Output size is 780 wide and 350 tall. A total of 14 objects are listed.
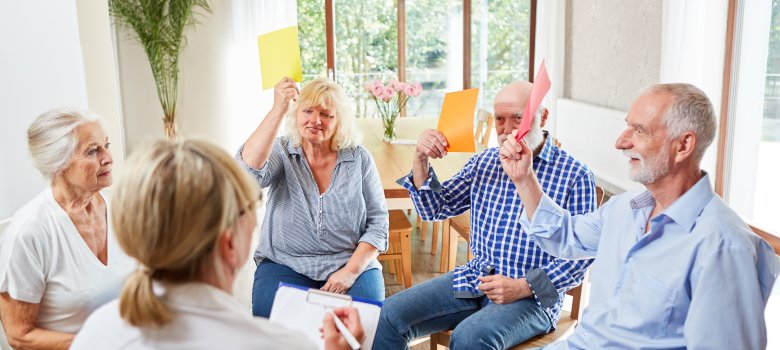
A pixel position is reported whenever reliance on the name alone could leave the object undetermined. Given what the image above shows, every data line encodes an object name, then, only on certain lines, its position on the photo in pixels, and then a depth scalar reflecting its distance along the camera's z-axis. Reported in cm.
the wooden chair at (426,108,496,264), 358
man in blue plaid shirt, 194
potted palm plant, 557
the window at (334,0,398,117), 704
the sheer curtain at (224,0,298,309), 618
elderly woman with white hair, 157
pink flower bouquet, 400
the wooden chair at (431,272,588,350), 201
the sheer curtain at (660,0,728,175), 378
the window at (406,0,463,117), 718
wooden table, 288
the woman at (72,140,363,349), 92
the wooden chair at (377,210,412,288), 320
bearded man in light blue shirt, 132
